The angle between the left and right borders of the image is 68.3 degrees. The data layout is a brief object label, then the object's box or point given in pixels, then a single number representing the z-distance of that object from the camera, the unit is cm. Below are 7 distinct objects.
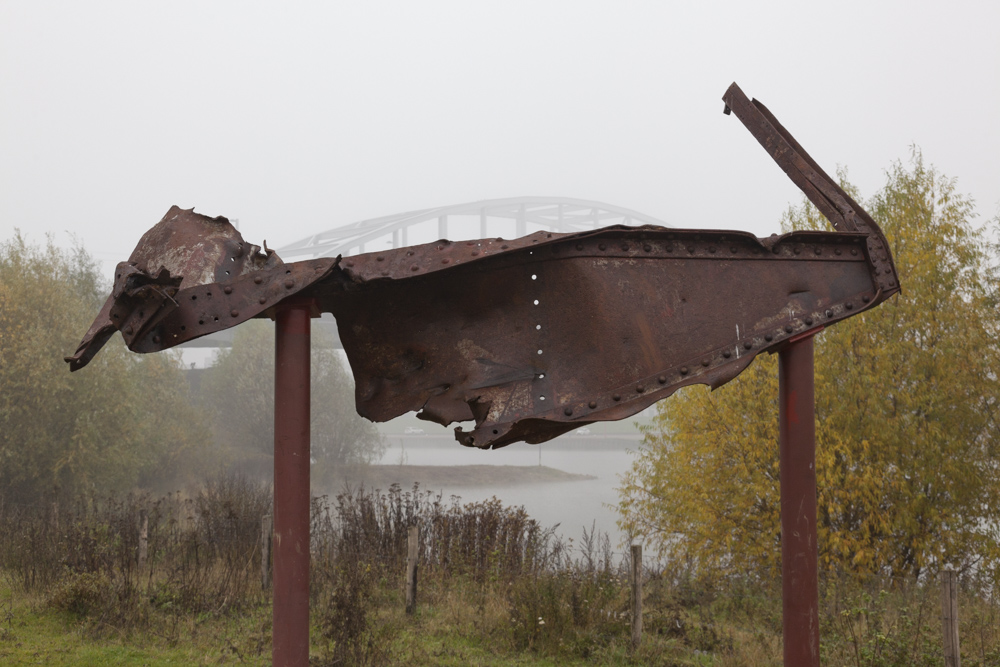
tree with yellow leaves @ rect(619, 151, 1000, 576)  1228
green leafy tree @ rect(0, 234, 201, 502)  2073
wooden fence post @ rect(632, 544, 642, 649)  909
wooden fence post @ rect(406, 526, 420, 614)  1045
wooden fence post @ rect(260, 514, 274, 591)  1178
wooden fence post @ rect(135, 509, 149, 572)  1156
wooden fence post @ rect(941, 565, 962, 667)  718
